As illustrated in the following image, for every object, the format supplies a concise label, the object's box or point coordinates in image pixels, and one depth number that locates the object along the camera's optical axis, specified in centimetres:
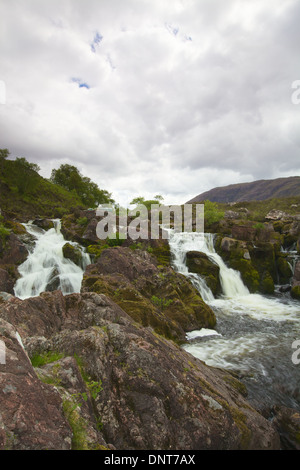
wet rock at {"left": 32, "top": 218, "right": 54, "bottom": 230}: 3550
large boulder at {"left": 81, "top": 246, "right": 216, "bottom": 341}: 1198
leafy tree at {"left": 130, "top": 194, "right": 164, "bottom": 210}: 6438
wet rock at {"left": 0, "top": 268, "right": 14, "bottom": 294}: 1720
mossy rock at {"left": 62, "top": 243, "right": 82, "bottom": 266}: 2396
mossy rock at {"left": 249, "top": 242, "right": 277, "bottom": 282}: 2719
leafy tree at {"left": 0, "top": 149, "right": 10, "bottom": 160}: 5549
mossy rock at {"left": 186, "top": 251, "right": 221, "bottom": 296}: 2208
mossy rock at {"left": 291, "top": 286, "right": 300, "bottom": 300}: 2288
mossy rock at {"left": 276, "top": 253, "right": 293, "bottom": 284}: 2702
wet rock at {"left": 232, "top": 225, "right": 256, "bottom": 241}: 3077
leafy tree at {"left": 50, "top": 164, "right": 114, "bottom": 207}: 7396
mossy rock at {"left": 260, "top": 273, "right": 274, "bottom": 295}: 2459
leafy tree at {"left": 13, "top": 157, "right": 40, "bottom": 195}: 5450
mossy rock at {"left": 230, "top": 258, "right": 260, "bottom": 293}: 2475
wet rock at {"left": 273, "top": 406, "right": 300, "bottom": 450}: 646
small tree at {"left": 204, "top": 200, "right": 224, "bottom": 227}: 3872
